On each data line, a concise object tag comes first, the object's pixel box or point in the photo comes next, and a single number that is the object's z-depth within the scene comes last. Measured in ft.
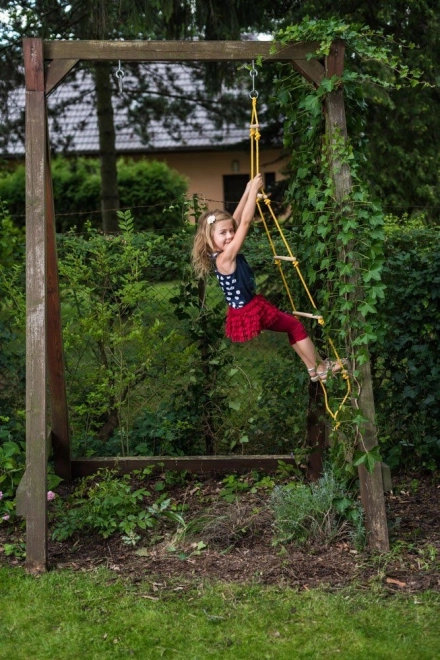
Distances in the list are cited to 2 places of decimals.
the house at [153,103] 42.80
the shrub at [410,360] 20.04
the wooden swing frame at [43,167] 15.66
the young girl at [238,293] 16.88
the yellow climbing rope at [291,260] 16.17
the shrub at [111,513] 17.02
